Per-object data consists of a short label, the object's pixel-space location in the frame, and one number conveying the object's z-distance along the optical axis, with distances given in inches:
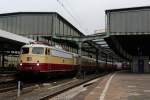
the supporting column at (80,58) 1679.0
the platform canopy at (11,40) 1268.7
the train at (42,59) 1074.1
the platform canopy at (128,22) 1864.7
